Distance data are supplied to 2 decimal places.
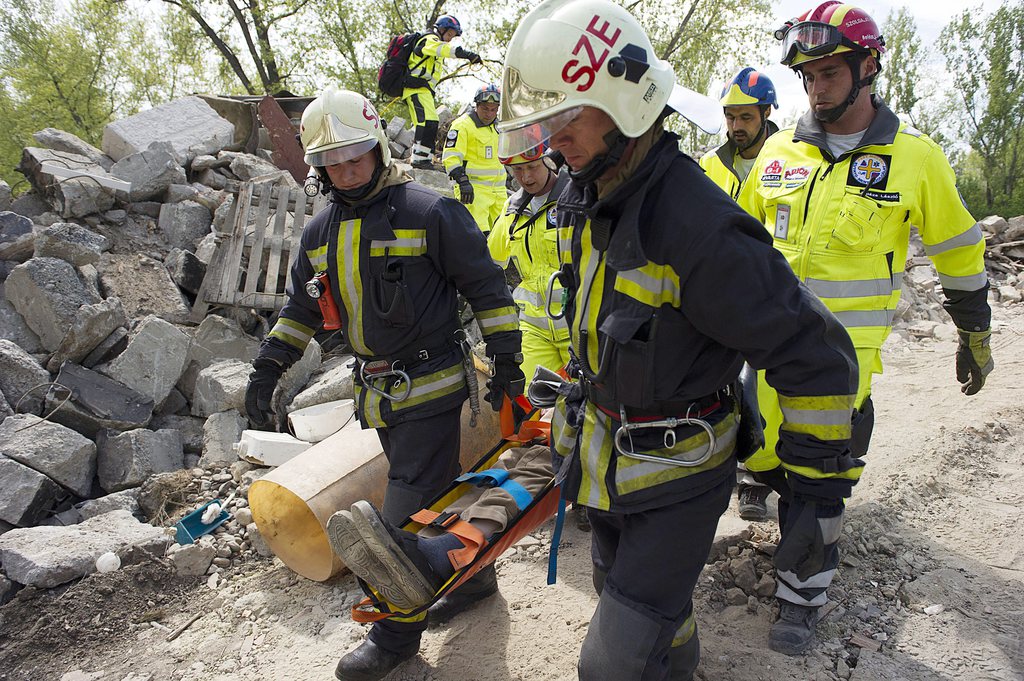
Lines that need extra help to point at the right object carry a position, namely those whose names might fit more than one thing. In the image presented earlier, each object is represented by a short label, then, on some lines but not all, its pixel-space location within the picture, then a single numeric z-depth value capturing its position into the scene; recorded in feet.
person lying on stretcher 7.27
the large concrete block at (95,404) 17.30
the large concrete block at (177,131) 30.68
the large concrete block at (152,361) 18.54
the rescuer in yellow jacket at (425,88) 29.94
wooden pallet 21.67
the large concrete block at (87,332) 18.52
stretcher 8.00
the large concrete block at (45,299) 18.90
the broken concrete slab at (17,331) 18.93
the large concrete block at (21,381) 17.31
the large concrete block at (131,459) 16.55
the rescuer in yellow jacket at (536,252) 12.74
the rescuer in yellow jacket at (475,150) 24.72
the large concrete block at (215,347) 19.83
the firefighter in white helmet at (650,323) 5.72
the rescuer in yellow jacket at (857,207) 9.54
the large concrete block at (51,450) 15.66
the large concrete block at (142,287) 21.13
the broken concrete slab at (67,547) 12.01
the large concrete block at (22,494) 14.94
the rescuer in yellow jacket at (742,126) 14.80
